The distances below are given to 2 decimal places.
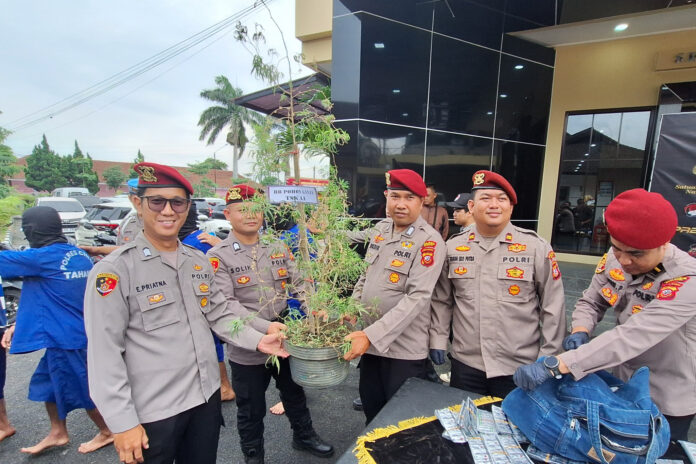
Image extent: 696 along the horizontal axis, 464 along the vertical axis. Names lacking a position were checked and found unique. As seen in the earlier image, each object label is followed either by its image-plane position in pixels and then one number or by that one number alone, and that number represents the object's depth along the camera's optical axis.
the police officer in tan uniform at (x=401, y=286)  1.90
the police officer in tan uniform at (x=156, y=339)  1.32
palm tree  30.98
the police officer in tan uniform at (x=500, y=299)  1.87
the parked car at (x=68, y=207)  11.90
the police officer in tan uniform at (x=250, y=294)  2.19
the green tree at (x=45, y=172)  35.75
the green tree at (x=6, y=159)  12.74
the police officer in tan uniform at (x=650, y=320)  1.32
